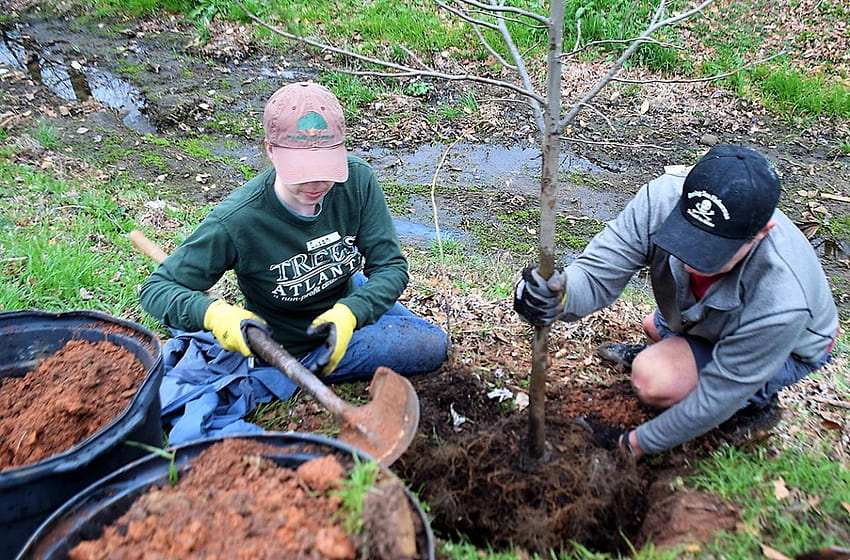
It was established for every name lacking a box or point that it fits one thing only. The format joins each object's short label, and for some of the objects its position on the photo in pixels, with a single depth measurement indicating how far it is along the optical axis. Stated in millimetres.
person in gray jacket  2123
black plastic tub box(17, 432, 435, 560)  1403
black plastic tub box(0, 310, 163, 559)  1755
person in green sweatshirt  2279
